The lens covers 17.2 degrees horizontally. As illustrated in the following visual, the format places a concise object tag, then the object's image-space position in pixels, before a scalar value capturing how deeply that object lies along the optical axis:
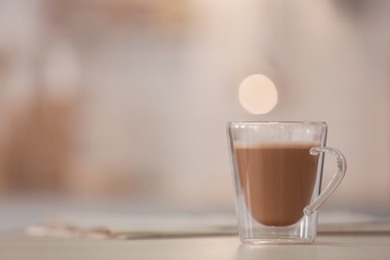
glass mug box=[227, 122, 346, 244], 1.10
